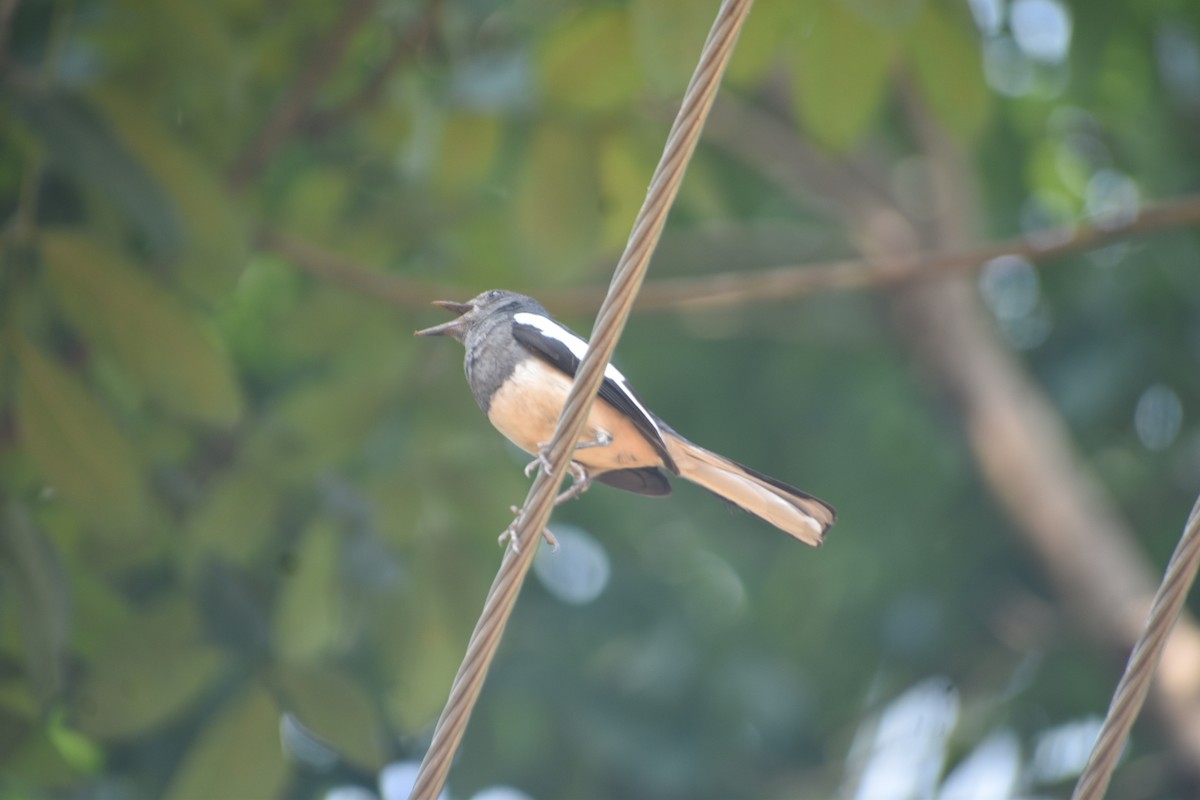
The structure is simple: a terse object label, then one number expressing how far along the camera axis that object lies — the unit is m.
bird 6.09
